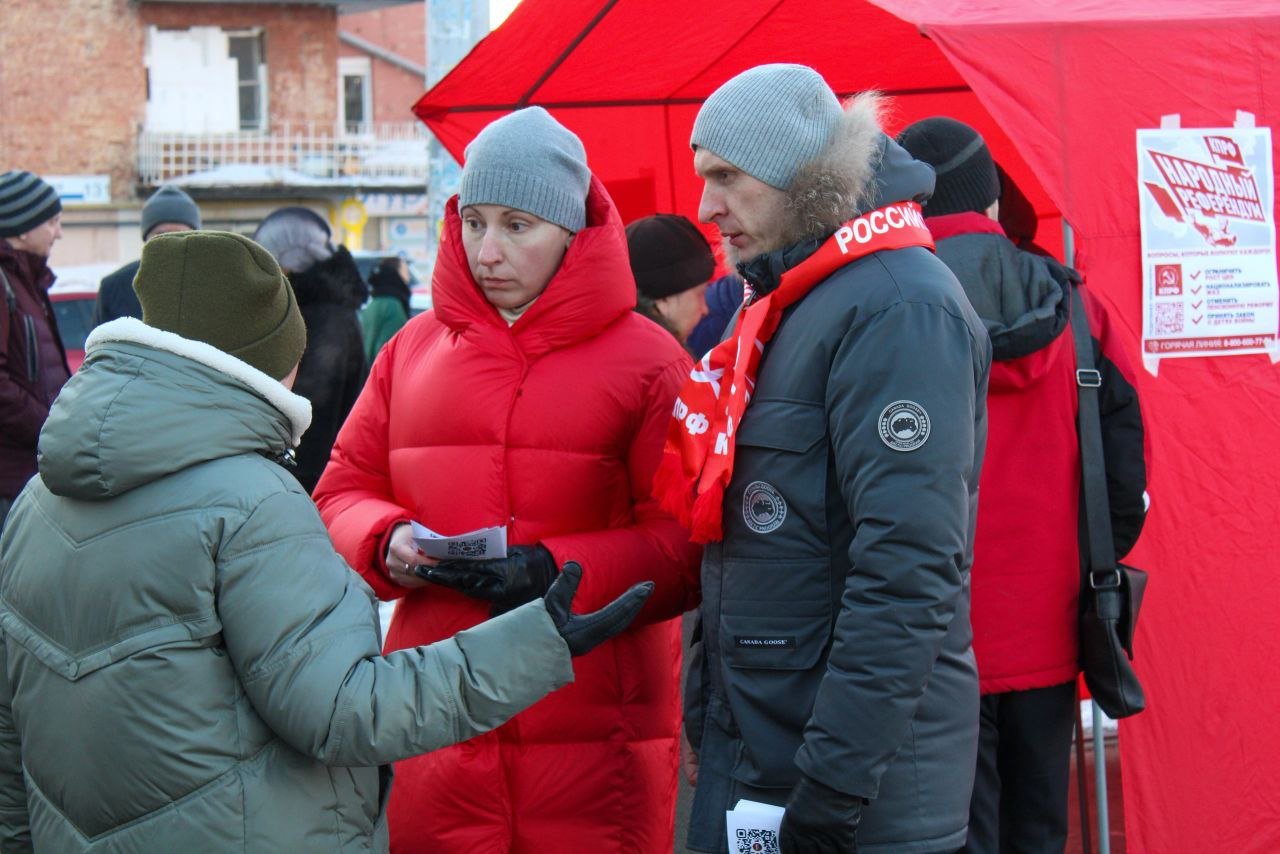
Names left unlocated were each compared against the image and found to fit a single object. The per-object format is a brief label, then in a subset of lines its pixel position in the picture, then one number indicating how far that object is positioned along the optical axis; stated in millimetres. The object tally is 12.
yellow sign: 33219
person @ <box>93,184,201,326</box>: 5906
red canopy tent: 3660
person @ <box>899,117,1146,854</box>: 3281
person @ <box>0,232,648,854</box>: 1938
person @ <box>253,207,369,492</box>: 5156
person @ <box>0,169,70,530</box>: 5137
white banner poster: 3783
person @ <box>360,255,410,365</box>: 9086
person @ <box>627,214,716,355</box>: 4410
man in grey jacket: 2184
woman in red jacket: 2814
